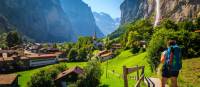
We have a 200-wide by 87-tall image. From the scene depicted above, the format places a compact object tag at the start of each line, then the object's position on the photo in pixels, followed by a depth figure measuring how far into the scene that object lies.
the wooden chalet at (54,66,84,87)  30.15
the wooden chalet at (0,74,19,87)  30.18
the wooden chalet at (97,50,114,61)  47.00
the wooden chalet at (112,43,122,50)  54.54
